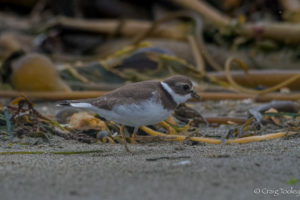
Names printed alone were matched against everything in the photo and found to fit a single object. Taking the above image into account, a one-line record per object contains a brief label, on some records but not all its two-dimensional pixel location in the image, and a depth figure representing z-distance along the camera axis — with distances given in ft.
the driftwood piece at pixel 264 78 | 36.96
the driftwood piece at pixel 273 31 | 49.60
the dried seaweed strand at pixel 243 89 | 31.91
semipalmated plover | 19.36
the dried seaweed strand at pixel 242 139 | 21.68
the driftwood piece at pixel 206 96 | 32.12
